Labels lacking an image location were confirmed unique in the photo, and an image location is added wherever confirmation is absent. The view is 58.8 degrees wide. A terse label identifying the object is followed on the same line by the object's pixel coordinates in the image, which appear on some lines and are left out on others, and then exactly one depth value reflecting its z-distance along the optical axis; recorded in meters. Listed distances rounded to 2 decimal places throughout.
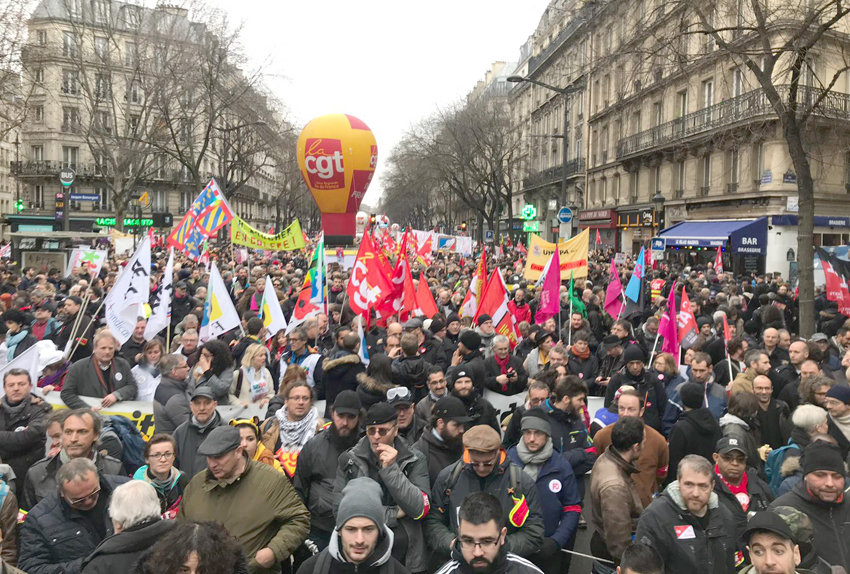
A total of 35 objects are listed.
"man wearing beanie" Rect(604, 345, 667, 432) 6.79
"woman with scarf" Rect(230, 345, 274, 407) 6.92
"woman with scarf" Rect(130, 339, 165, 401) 7.14
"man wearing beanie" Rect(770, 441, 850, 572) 3.97
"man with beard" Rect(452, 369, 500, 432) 5.70
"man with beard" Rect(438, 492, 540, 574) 3.31
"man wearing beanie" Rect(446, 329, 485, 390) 7.65
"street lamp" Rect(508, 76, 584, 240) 21.38
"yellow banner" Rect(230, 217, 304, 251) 17.84
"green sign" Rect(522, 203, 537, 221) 49.38
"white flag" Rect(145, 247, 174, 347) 9.45
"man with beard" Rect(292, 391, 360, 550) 4.65
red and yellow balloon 34.00
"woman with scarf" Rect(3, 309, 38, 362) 8.80
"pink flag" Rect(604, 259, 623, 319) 12.84
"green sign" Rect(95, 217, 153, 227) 54.68
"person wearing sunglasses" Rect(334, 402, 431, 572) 4.12
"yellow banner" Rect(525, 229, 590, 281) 12.96
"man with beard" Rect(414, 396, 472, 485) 4.91
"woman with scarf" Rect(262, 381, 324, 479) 5.29
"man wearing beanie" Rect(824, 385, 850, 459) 5.45
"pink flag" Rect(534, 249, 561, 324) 10.70
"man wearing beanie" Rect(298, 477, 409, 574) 3.33
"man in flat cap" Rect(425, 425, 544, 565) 4.17
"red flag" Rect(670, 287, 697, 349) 9.54
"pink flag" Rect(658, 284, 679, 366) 9.02
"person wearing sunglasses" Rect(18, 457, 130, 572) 3.80
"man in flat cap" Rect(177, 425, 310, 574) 3.98
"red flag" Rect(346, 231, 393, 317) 10.02
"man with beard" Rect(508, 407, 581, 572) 4.61
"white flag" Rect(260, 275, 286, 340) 9.77
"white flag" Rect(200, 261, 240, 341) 9.25
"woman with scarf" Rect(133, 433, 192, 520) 4.38
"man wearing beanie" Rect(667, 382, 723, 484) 5.41
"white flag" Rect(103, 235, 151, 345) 8.86
